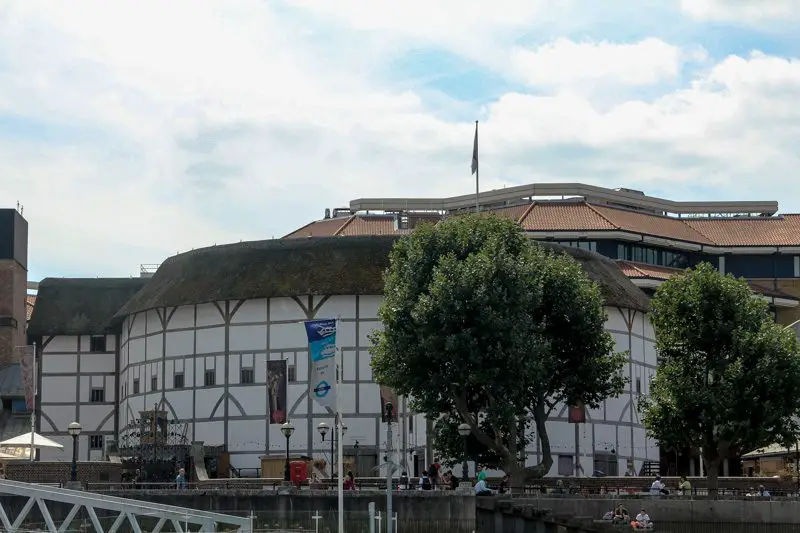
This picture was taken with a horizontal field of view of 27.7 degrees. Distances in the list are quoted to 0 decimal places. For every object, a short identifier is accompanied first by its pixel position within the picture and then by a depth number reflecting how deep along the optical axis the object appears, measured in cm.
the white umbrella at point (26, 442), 7312
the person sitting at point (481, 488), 6012
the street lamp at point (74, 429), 6089
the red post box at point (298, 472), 6206
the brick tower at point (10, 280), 10369
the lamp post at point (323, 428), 6080
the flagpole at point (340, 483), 5181
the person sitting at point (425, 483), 6069
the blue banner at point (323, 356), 5488
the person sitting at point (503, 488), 6353
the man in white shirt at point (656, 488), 6569
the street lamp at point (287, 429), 6234
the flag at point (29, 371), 8400
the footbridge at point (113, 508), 4459
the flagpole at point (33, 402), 7388
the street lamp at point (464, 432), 6038
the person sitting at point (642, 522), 6012
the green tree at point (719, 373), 6888
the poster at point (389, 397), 7638
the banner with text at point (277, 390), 7931
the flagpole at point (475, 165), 8450
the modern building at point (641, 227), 10725
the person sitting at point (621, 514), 6078
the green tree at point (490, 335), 6544
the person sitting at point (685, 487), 6712
